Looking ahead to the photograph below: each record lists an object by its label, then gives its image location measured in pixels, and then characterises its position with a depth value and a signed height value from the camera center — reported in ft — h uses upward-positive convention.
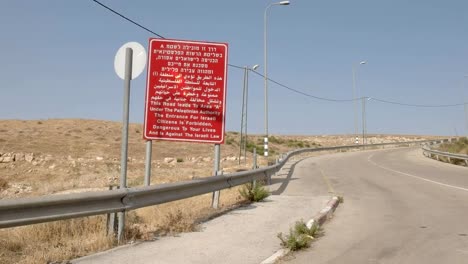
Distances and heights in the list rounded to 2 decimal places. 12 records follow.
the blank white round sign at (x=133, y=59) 27.53 +4.82
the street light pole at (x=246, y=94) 112.37 +12.65
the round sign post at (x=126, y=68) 27.45 +4.36
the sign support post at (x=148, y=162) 33.96 -1.07
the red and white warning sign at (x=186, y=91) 37.58 +4.37
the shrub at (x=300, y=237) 24.86 -4.54
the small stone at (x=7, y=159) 120.41 -3.92
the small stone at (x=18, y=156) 126.49 -3.39
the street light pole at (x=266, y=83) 98.92 +14.04
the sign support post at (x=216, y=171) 39.03 -1.83
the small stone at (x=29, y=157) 125.62 -3.43
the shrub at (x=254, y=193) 43.68 -3.87
